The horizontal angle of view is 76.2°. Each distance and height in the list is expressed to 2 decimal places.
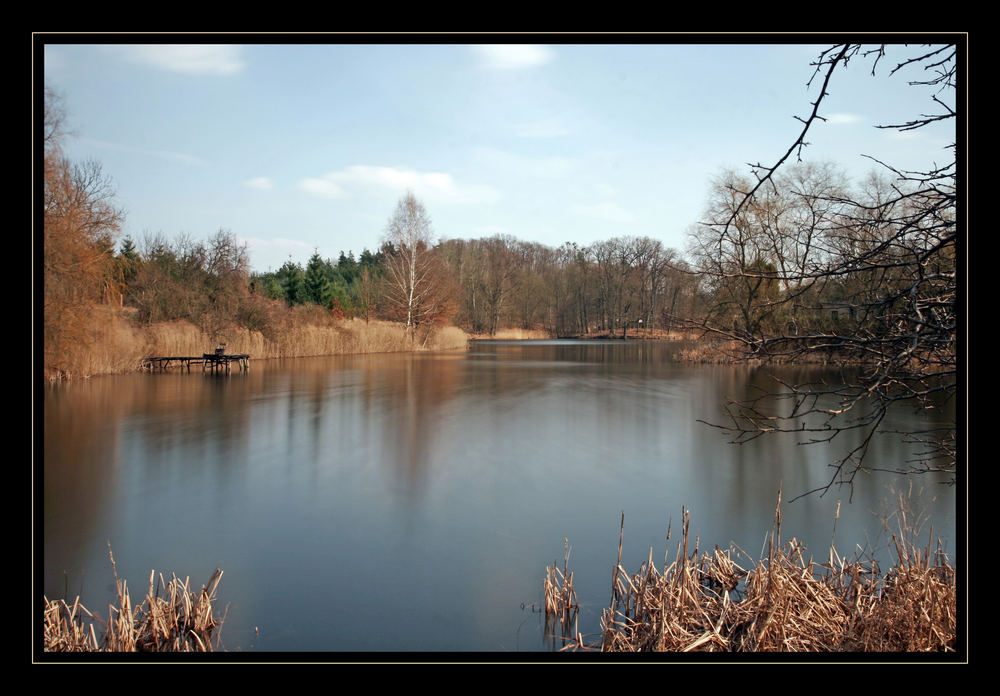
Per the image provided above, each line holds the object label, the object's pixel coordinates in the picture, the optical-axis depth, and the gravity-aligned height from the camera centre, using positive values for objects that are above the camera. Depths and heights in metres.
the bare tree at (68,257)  12.30 +1.85
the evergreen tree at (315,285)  34.69 +3.20
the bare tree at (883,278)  2.71 +0.29
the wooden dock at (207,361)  20.59 -0.57
